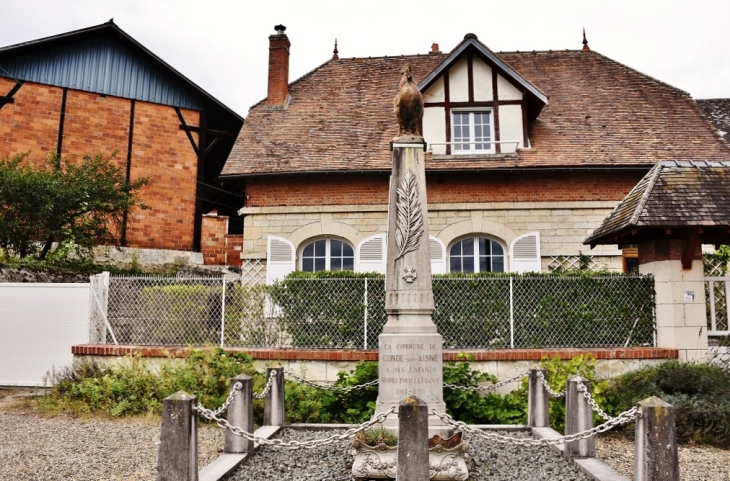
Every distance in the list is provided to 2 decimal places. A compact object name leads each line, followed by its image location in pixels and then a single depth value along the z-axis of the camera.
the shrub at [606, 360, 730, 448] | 6.91
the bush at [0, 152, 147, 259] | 12.43
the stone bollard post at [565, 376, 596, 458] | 5.80
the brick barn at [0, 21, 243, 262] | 15.41
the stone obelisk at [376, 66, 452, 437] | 5.83
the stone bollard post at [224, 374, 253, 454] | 6.02
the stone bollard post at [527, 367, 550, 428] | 7.12
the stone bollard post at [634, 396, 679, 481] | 4.15
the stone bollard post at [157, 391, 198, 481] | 4.41
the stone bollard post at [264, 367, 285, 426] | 7.19
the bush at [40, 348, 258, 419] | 8.11
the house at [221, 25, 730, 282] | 13.20
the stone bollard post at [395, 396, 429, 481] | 4.38
